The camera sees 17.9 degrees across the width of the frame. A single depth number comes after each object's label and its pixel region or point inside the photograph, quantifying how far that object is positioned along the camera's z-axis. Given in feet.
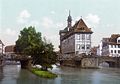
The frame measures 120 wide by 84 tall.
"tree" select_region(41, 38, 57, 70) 237.66
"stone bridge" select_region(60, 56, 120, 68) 356.59
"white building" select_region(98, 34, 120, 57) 458.91
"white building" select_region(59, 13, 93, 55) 401.49
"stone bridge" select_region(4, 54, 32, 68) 319.27
